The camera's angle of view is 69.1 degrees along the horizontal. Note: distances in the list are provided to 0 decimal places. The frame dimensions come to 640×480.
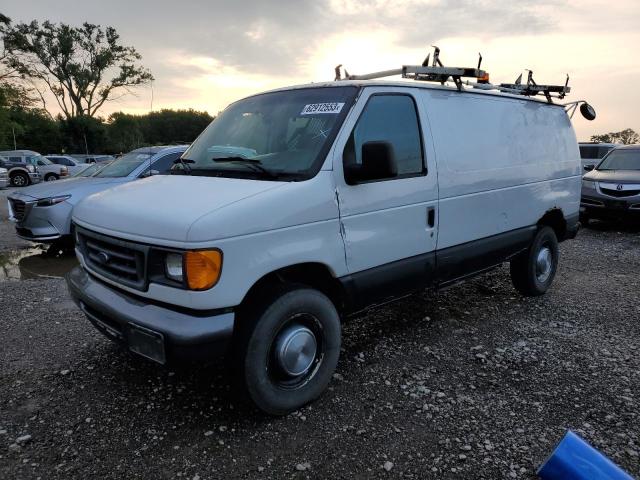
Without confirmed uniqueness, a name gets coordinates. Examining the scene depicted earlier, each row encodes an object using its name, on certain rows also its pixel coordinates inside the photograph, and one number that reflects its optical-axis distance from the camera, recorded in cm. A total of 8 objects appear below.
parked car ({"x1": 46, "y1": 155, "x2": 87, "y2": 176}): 2543
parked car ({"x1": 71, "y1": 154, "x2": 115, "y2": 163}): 2814
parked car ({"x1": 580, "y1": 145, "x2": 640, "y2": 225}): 946
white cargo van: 254
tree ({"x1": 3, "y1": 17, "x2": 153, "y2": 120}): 3847
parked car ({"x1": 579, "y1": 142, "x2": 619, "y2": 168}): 1574
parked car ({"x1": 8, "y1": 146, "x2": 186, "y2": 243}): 693
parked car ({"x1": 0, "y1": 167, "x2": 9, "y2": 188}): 1962
